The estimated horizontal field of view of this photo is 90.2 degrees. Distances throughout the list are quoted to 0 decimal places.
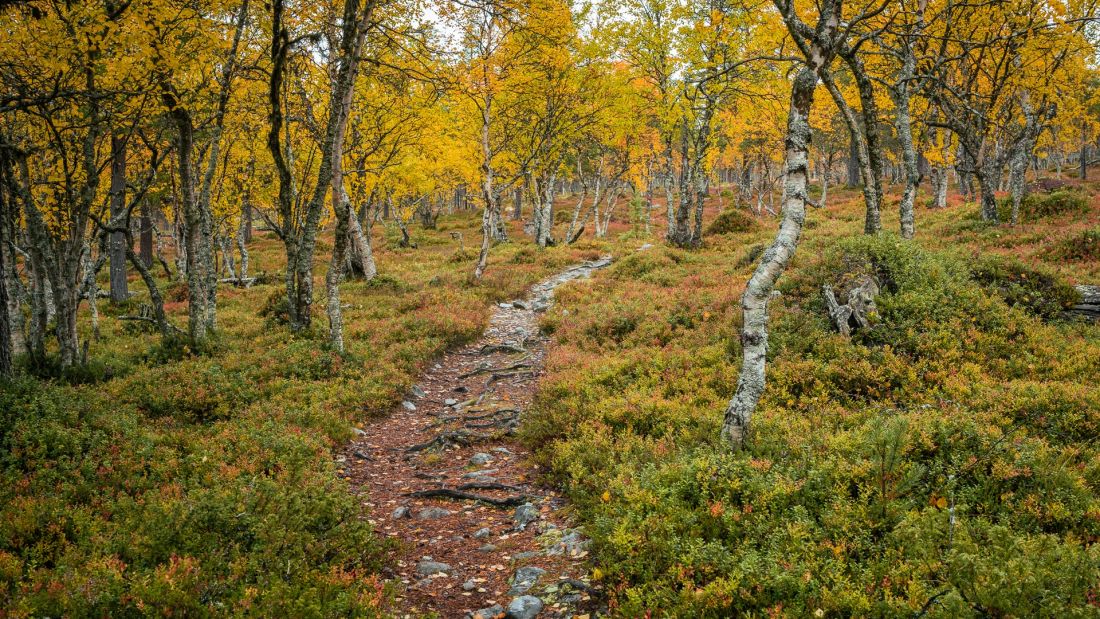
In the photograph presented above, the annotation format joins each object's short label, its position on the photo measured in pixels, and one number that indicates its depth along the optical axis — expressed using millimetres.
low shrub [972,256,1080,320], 11688
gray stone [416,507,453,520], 8344
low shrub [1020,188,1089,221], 20266
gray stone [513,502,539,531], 7895
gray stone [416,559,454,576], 6868
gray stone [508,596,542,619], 5879
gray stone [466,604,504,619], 5949
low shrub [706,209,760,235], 31219
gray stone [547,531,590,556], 6938
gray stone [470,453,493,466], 10070
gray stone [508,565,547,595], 6375
